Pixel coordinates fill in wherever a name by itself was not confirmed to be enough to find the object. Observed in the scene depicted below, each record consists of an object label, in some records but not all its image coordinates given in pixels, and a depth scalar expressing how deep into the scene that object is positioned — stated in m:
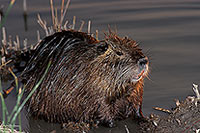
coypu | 6.68
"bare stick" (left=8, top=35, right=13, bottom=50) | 10.72
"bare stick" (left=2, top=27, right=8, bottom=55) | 10.60
